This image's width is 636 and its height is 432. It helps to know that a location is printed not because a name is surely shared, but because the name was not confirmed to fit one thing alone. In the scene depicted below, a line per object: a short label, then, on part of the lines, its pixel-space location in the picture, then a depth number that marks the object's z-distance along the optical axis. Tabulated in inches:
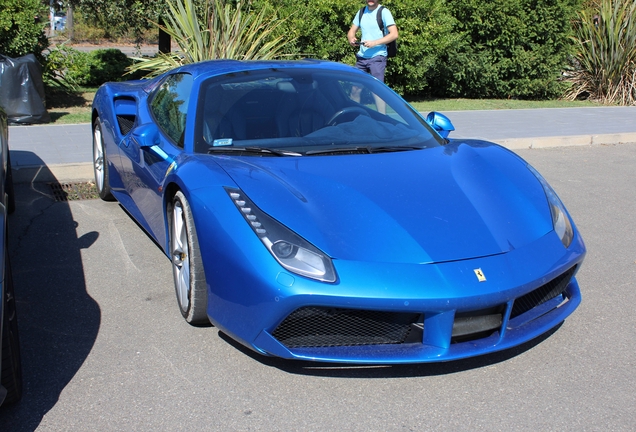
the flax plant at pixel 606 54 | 520.7
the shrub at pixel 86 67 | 431.8
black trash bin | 342.0
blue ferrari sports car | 109.3
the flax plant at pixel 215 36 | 390.9
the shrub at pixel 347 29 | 452.1
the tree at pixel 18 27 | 367.2
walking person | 349.2
